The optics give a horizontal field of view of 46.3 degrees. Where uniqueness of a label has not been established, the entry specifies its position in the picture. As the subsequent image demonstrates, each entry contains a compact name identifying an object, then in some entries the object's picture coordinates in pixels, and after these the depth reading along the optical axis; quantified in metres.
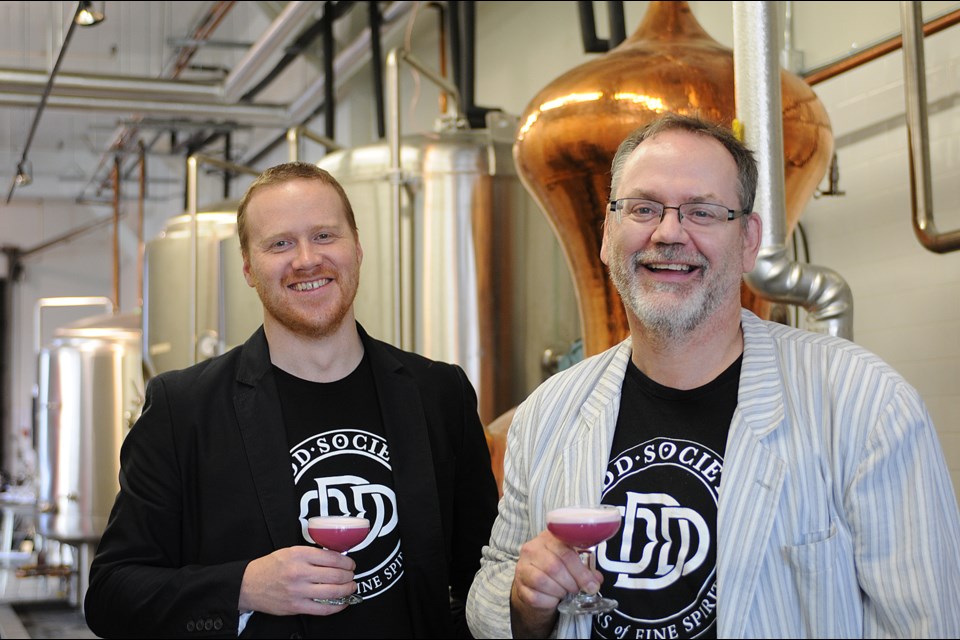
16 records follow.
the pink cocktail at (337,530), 1.92
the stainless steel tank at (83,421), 9.10
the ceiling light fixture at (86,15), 5.97
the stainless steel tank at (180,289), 6.49
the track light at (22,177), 10.22
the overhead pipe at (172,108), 7.64
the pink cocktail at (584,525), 1.60
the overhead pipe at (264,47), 6.57
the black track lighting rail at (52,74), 6.32
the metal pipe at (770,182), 2.69
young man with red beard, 2.10
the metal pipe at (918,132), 2.91
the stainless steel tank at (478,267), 4.38
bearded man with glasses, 1.60
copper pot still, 3.15
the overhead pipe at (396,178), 4.02
